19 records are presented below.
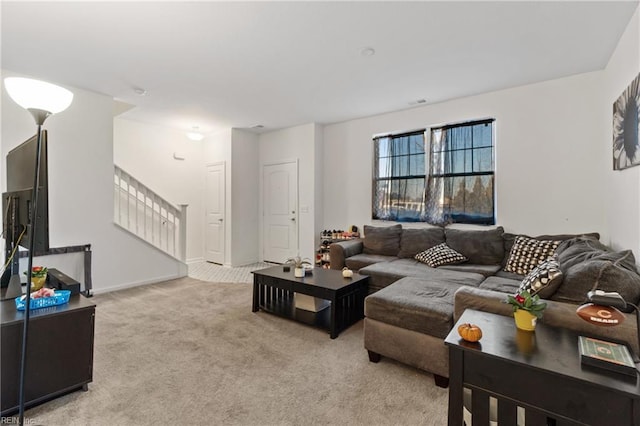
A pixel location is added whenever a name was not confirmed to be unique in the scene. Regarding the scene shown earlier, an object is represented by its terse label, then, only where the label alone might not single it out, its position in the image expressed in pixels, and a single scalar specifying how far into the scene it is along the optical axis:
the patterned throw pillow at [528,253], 2.93
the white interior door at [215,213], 5.61
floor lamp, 1.42
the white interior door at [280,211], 5.50
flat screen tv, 1.59
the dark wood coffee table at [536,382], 0.98
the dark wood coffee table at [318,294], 2.67
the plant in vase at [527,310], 1.35
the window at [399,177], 4.35
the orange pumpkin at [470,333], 1.24
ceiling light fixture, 5.55
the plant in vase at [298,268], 3.04
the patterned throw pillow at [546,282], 1.70
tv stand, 1.58
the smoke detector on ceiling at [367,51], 2.69
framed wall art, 2.05
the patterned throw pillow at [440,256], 3.46
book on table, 1.02
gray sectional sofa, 1.52
